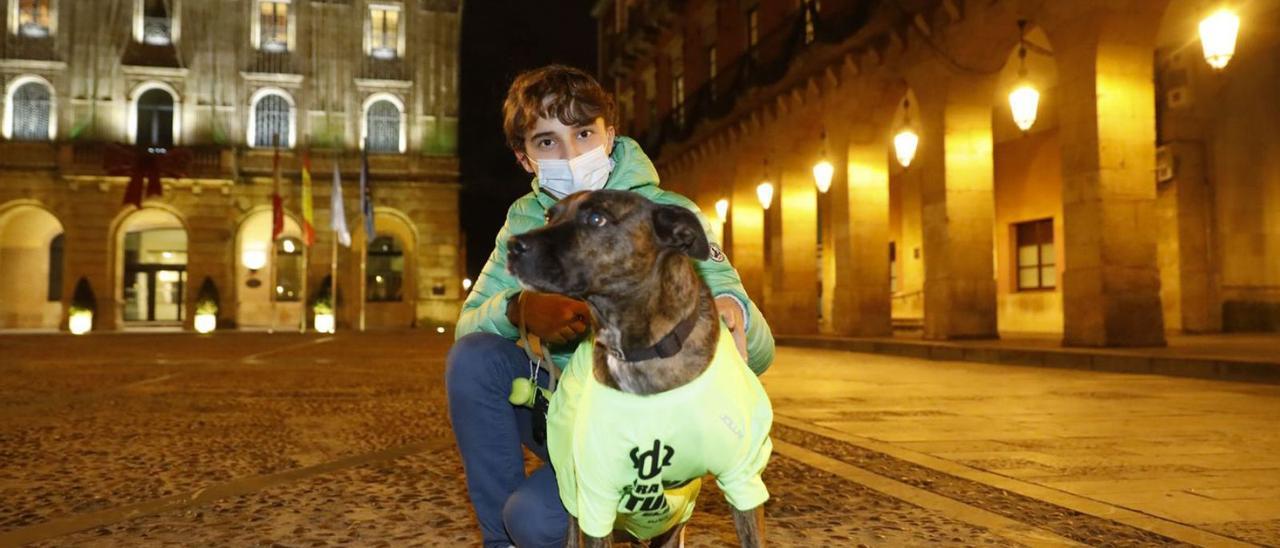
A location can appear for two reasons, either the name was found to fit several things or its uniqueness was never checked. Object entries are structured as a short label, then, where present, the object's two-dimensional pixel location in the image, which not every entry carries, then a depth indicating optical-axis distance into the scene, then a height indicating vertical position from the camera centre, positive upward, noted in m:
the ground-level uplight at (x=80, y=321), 30.72 -0.54
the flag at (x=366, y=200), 31.75 +3.50
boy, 2.45 -0.04
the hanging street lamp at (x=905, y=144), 15.47 +2.54
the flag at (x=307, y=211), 30.83 +3.05
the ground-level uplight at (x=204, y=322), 31.61 -0.62
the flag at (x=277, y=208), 31.55 +3.21
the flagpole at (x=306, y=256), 31.00 +1.64
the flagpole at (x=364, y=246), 31.78 +2.16
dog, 2.08 -0.18
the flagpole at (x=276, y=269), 32.16 +1.28
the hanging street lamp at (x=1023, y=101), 12.66 +2.65
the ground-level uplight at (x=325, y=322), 32.31 -0.65
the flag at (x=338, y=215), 31.02 +2.89
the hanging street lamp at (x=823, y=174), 18.05 +2.40
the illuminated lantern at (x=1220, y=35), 9.74 +2.72
